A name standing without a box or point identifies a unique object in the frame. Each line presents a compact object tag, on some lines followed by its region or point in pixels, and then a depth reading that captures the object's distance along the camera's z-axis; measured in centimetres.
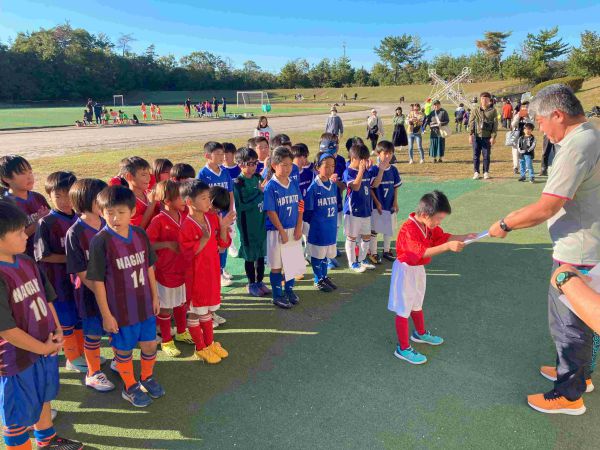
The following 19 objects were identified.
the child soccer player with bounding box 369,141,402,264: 607
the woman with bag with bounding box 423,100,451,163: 1383
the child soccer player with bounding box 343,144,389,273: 559
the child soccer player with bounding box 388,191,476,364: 350
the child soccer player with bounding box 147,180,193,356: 381
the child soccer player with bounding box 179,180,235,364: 366
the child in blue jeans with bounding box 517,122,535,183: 1034
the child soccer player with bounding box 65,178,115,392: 319
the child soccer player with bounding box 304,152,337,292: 512
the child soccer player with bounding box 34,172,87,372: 343
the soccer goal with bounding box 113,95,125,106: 6969
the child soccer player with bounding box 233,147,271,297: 508
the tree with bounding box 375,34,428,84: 9206
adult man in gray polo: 283
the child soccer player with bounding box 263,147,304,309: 466
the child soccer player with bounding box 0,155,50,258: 368
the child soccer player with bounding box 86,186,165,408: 306
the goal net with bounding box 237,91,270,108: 6193
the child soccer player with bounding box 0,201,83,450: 247
